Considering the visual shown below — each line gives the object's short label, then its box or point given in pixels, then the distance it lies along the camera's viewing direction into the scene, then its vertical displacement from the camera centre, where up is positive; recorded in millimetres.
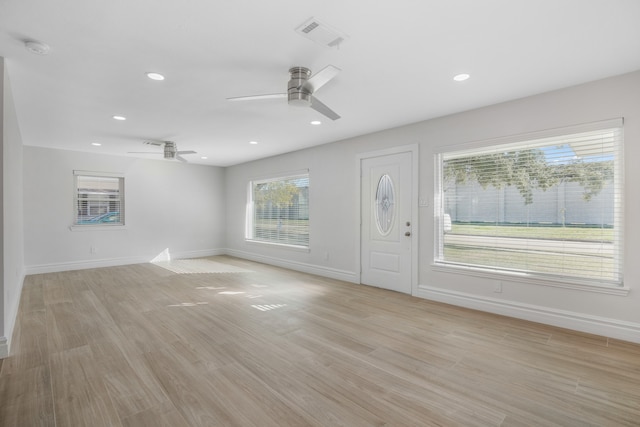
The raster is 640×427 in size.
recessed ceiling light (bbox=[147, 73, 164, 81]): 2852 +1287
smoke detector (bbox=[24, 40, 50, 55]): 2297 +1273
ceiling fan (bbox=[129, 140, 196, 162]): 5414 +1159
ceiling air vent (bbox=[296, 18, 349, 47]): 2064 +1255
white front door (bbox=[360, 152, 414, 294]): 4566 -156
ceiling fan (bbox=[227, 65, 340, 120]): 2600 +1063
